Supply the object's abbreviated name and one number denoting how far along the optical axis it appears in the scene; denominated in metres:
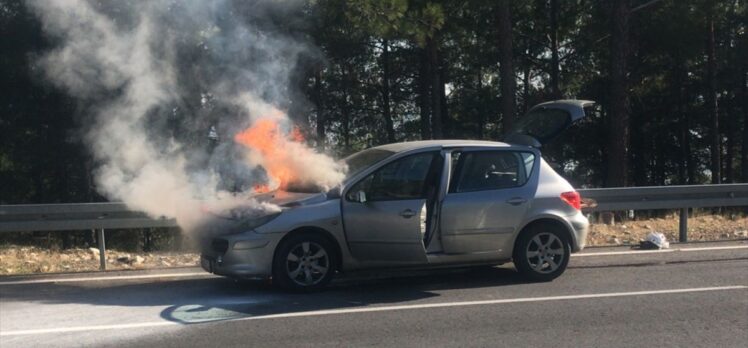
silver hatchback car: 7.78
